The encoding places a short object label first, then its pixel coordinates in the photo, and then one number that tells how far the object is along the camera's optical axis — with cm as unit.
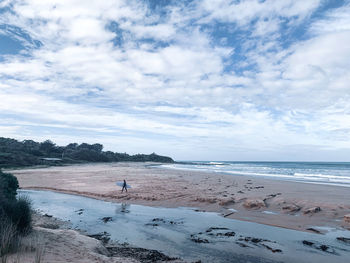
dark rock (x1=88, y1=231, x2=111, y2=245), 941
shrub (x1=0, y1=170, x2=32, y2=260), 591
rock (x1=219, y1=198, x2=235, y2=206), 1563
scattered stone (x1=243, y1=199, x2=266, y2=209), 1476
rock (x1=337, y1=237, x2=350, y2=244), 917
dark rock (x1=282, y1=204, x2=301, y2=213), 1391
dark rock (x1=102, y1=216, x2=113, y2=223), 1239
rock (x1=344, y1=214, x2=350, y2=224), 1155
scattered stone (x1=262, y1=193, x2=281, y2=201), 1722
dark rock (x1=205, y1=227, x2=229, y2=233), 1089
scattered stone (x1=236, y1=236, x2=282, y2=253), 842
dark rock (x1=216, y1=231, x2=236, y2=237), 994
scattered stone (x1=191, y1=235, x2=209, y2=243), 928
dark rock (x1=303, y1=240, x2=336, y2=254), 836
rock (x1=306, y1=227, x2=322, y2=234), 1032
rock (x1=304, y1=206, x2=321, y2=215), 1320
